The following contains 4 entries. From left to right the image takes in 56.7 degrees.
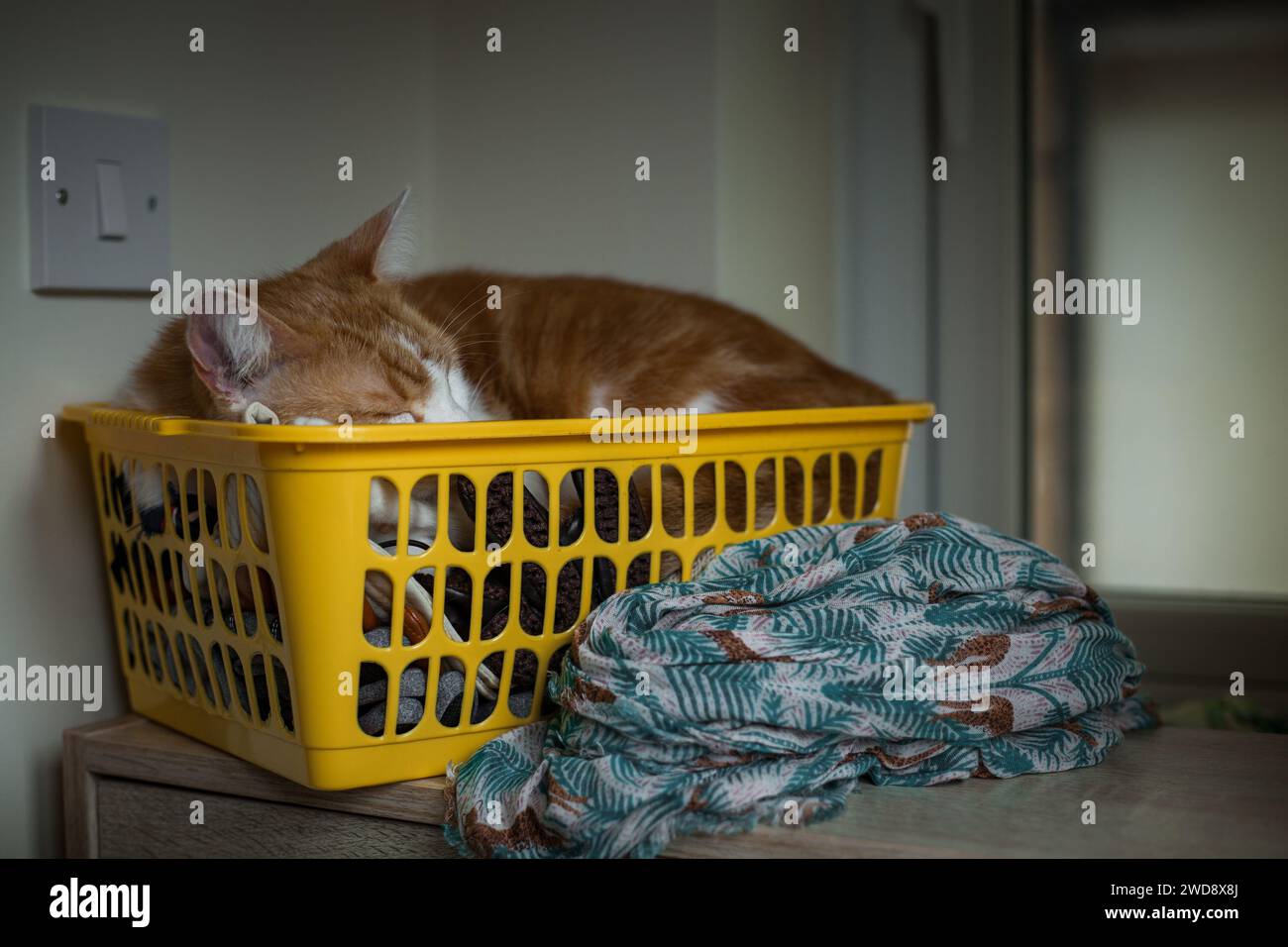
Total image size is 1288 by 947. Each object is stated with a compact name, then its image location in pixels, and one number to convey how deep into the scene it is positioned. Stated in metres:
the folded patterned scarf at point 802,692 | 0.75
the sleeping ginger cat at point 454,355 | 0.90
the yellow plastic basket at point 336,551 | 0.76
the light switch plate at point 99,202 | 1.03
